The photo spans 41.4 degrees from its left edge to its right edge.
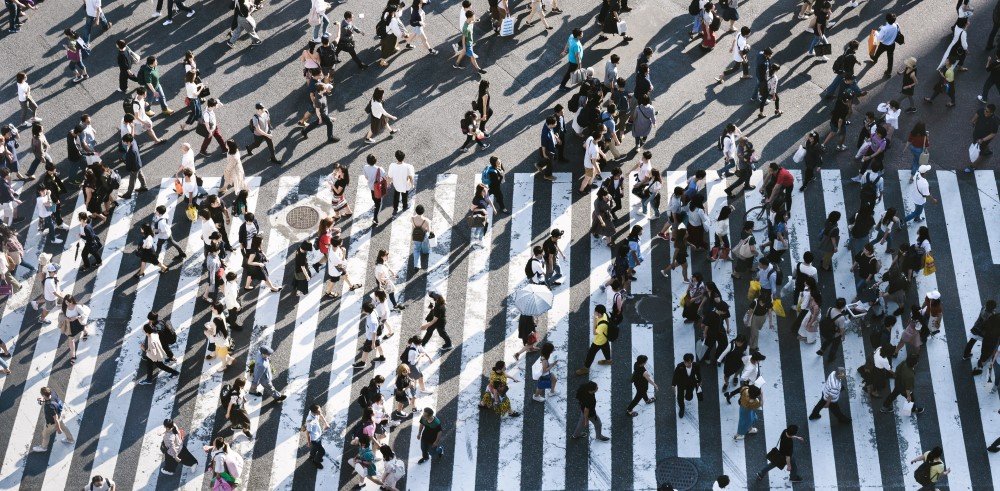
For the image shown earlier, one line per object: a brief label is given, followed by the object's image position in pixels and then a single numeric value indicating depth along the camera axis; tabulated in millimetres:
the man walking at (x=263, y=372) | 24891
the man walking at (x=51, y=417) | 24219
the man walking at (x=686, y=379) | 24109
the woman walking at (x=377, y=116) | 29969
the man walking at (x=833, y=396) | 23984
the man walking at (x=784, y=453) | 22984
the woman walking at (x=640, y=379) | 24062
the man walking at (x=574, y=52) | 31250
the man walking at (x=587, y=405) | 23719
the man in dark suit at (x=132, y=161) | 29047
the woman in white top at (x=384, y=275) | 26266
